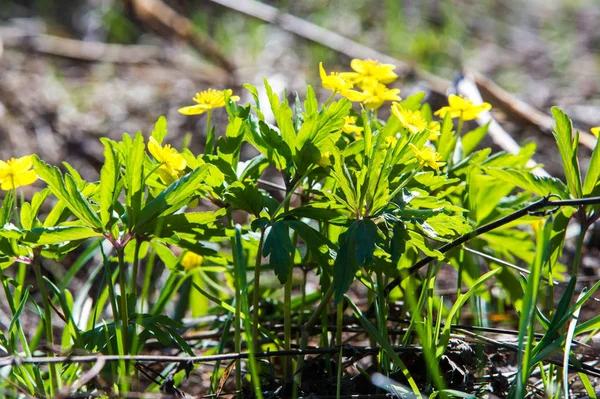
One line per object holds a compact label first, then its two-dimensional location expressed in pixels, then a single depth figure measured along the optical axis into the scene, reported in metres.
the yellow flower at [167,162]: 0.84
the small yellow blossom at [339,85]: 0.86
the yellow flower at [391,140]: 0.86
